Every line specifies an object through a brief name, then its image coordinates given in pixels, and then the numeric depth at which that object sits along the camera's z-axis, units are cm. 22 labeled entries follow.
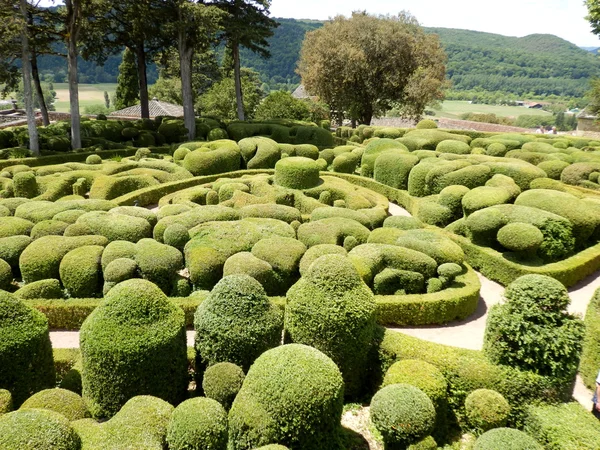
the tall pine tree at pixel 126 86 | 4981
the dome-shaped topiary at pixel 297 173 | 1983
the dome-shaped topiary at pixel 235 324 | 776
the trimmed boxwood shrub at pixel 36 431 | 531
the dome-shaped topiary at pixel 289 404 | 625
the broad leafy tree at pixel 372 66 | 3609
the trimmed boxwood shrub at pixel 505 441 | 617
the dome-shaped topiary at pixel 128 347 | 717
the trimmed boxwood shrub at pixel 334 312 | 794
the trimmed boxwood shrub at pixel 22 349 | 732
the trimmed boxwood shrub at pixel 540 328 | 701
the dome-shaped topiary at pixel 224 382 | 707
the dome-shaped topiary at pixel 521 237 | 1346
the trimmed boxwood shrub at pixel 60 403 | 677
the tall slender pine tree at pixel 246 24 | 3172
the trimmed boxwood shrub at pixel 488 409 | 711
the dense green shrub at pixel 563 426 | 659
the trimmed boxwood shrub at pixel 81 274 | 1177
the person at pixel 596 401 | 820
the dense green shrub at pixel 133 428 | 602
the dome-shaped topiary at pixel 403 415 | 667
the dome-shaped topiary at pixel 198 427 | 609
